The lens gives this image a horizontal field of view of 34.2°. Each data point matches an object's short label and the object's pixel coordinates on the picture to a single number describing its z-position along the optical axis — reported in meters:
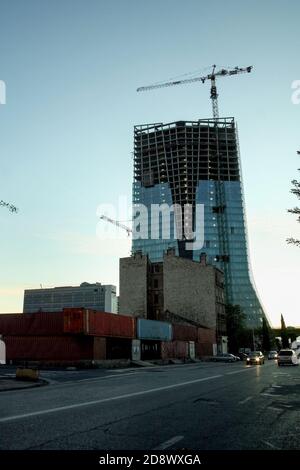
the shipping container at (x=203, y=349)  81.18
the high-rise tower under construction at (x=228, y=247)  184.50
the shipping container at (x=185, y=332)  72.20
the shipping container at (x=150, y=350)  63.05
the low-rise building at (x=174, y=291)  91.12
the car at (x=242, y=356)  82.66
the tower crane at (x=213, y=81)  159.00
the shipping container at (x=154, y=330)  60.59
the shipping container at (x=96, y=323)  47.55
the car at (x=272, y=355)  85.86
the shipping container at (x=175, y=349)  66.76
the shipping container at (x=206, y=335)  82.88
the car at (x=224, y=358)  71.69
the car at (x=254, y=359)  52.50
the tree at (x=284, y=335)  163.77
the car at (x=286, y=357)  46.66
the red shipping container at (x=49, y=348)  48.91
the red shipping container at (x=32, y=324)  50.34
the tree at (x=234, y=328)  106.12
